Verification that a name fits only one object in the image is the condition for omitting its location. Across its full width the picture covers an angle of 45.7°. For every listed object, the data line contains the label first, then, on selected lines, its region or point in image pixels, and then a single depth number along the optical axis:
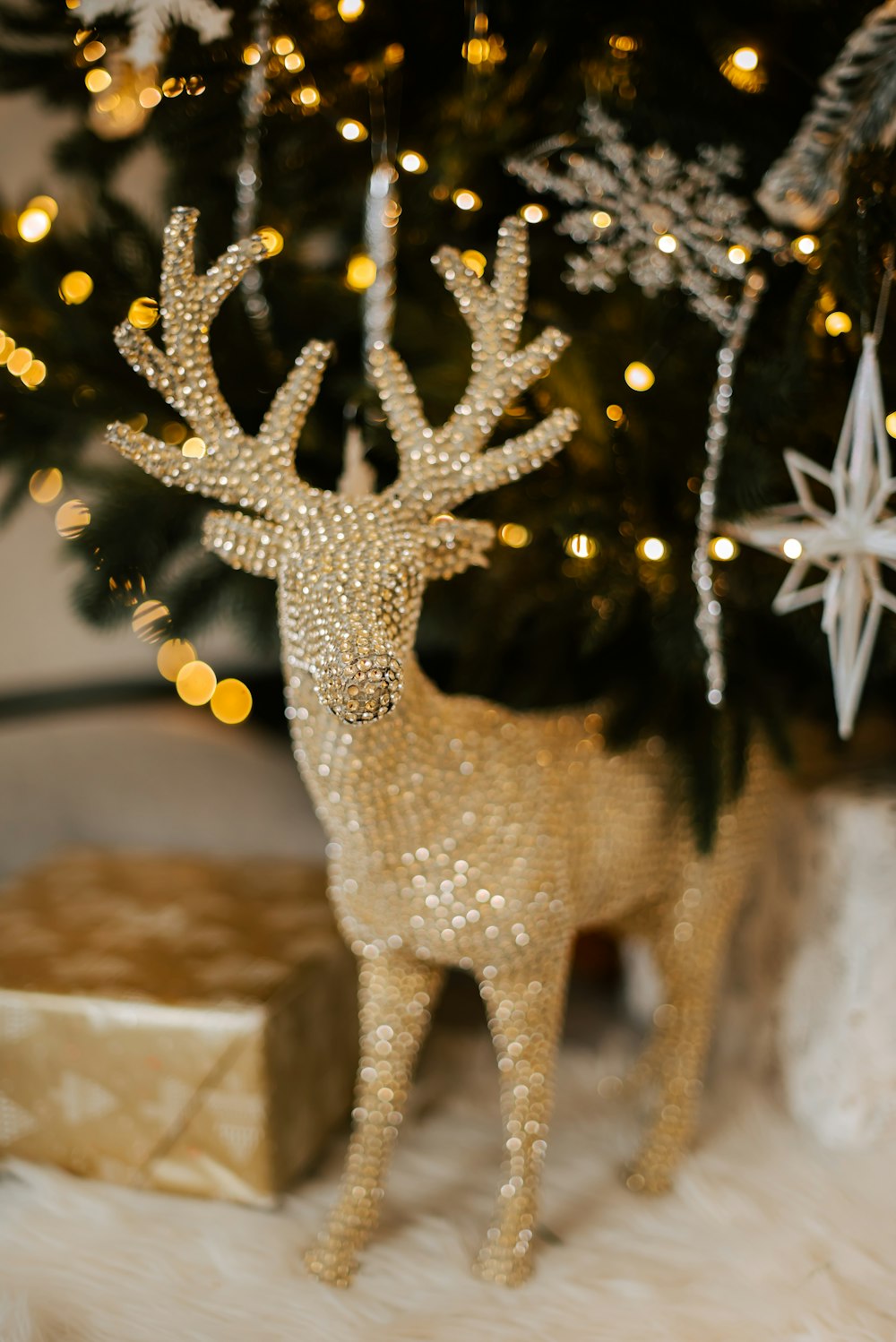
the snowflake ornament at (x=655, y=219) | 0.72
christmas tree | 0.73
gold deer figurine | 0.64
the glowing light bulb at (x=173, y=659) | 1.31
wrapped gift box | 0.84
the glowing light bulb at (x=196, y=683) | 1.25
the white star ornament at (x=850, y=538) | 0.68
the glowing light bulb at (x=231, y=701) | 1.28
